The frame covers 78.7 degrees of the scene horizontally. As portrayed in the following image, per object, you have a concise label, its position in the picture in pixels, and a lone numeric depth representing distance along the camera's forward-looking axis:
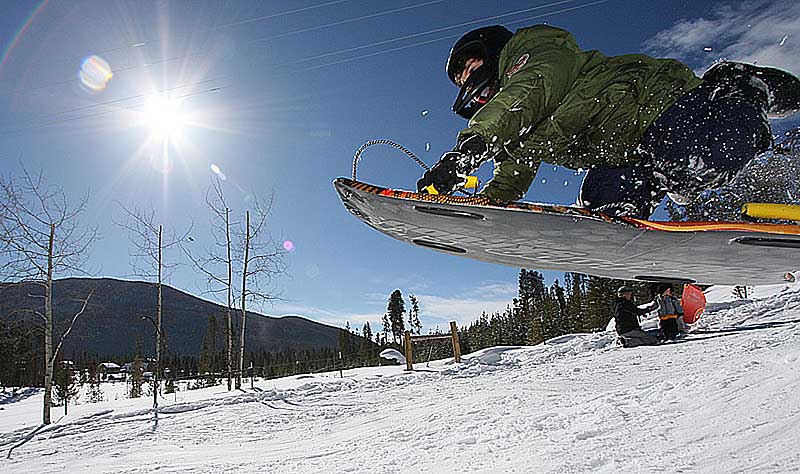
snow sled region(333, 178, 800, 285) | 2.52
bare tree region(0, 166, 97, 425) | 8.45
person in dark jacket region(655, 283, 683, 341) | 7.62
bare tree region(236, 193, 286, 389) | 13.06
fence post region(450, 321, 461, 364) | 10.63
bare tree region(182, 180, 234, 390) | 13.26
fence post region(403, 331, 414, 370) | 10.05
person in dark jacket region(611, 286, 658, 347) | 7.87
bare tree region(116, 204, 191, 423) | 10.26
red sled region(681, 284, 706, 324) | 8.99
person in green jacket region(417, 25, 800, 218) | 2.38
